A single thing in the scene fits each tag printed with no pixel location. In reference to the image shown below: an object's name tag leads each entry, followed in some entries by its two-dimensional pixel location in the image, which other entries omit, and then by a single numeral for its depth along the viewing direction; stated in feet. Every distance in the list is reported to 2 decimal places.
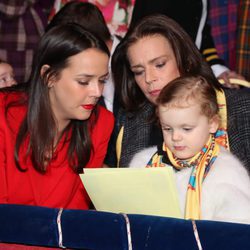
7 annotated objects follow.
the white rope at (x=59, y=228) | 7.28
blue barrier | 7.05
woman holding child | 8.53
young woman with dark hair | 8.31
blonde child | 7.64
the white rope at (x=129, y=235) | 7.20
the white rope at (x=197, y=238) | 7.07
